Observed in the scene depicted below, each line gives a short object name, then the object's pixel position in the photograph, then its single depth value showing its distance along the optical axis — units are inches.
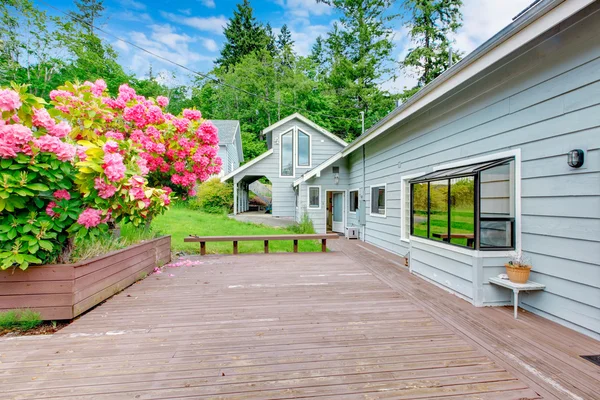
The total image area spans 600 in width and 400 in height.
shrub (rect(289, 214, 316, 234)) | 342.3
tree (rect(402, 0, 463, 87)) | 645.3
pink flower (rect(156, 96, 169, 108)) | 192.7
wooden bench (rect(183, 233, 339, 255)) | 239.5
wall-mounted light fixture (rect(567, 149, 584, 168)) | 101.0
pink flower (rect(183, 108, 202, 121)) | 195.5
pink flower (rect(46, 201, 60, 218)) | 105.8
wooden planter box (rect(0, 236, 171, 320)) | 105.5
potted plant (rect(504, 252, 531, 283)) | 115.3
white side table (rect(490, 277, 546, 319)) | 113.0
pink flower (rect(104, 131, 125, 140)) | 156.4
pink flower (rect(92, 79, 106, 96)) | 150.9
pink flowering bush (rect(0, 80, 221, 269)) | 97.4
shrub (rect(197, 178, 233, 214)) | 568.1
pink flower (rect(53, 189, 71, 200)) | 106.0
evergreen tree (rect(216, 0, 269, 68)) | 1144.2
